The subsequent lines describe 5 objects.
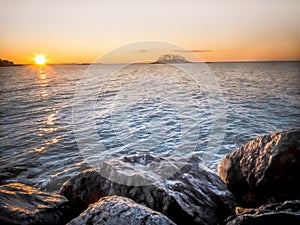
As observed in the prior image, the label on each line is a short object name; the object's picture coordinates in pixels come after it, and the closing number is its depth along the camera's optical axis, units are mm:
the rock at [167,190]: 4406
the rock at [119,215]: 3162
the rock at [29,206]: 3802
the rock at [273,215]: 3061
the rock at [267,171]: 5102
